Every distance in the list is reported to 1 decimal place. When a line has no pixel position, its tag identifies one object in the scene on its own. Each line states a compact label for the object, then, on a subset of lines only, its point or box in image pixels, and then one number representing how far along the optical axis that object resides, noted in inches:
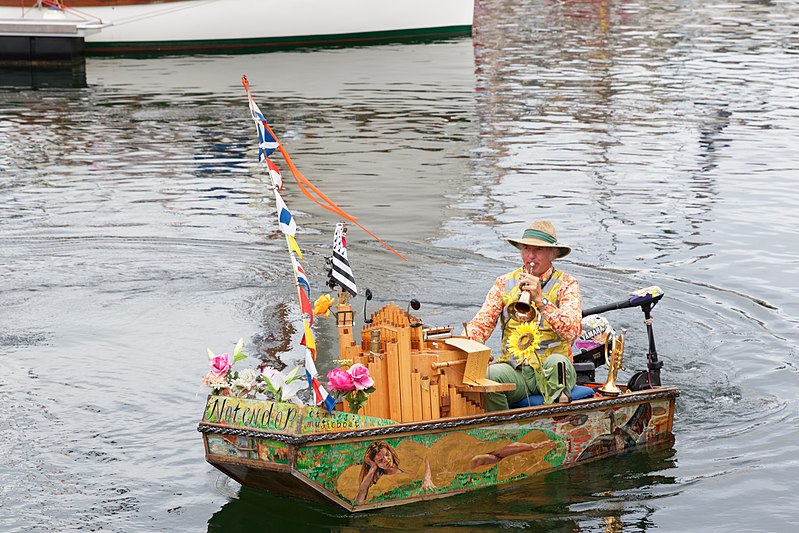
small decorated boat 622.5
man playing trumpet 695.1
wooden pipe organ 655.8
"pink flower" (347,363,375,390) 618.5
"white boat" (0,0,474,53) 2878.9
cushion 702.5
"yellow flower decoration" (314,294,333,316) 670.5
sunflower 702.5
